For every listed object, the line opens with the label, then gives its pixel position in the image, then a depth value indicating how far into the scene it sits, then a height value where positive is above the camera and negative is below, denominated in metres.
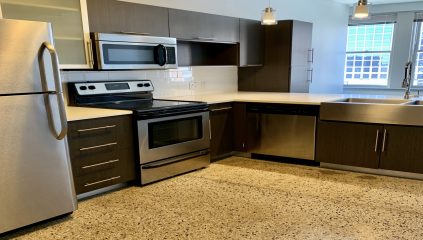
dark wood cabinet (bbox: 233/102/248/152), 3.85 -0.74
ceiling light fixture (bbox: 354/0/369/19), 2.87 +0.47
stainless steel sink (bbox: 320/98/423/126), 2.94 -0.48
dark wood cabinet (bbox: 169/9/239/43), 3.45 +0.46
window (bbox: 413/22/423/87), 6.77 +0.06
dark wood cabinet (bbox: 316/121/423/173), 3.00 -0.82
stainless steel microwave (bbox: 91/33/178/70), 2.83 +0.15
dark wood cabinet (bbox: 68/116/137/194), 2.54 -0.71
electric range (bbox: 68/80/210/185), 2.94 -0.56
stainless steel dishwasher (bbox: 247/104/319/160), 3.47 -0.74
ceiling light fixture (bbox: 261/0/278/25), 3.40 +0.51
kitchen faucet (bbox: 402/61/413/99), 3.41 -0.19
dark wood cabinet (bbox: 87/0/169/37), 2.81 +0.47
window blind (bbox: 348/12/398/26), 6.99 +0.96
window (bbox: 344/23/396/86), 7.22 +0.20
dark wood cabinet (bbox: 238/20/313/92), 4.49 +0.04
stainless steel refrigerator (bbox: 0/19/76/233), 1.98 -0.37
